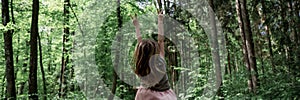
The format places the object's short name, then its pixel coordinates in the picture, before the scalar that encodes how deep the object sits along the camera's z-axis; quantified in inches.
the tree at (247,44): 465.4
